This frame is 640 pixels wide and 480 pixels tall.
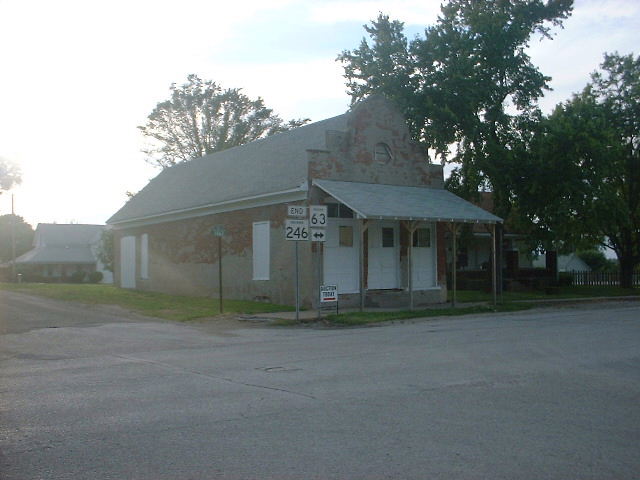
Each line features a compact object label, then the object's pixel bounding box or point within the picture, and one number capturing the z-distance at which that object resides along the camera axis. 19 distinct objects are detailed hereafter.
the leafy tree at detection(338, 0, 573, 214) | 30.56
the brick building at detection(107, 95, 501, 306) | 24.20
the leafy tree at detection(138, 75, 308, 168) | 58.81
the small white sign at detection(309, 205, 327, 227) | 19.81
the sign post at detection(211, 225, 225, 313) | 21.98
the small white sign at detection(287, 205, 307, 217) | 19.50
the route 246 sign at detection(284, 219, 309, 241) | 19.52
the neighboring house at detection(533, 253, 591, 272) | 69.94
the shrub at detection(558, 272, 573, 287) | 43.03
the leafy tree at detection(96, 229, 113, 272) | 63.47
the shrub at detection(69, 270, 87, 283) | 66.94
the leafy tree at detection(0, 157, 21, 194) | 59.22
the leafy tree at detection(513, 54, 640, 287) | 29.09
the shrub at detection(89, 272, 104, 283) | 67.22
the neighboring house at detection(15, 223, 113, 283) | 70.06
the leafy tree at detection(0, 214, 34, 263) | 89.12
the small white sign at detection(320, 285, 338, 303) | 20.61
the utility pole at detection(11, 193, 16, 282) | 58.59
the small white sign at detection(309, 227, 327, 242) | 19.92
